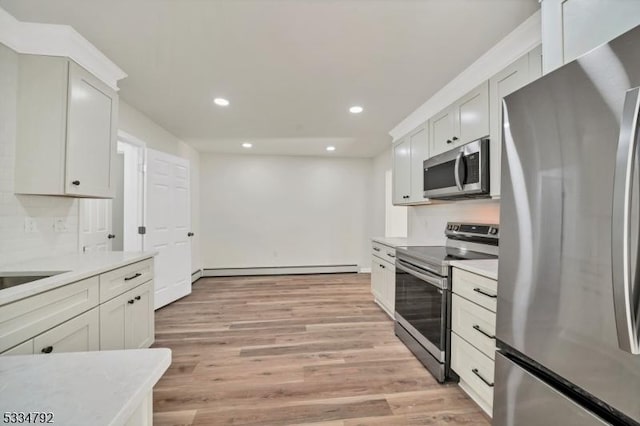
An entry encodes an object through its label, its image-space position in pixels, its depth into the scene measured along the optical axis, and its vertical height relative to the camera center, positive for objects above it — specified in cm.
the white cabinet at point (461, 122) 204 +83
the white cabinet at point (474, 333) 156 -75
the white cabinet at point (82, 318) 114 -58
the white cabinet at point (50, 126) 178 +58
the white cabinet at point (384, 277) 298 -77
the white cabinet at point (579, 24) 86 +71
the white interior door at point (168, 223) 333 -15
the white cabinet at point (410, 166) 296 +62
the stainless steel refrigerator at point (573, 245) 68 -9
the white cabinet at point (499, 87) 168 +90
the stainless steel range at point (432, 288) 196 -61
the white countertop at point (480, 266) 154 -32
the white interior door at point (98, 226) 310 -18
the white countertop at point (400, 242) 293 -31
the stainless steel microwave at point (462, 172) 199 +37
